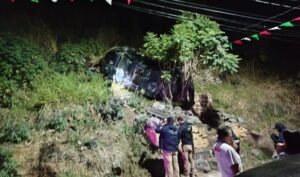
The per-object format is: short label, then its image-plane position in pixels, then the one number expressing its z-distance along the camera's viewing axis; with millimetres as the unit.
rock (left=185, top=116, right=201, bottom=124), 12661
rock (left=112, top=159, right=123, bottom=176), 10445
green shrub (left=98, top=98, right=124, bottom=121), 11867
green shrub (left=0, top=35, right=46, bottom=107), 12141
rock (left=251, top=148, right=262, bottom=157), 12766
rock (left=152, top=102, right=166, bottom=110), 13080
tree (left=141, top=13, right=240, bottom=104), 12898
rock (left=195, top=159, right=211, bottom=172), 11328
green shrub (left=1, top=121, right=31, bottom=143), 10719
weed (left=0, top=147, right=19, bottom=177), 9719
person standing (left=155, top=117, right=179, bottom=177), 9555
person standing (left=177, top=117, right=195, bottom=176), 9922
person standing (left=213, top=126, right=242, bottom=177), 5352
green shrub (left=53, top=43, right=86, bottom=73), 13752
